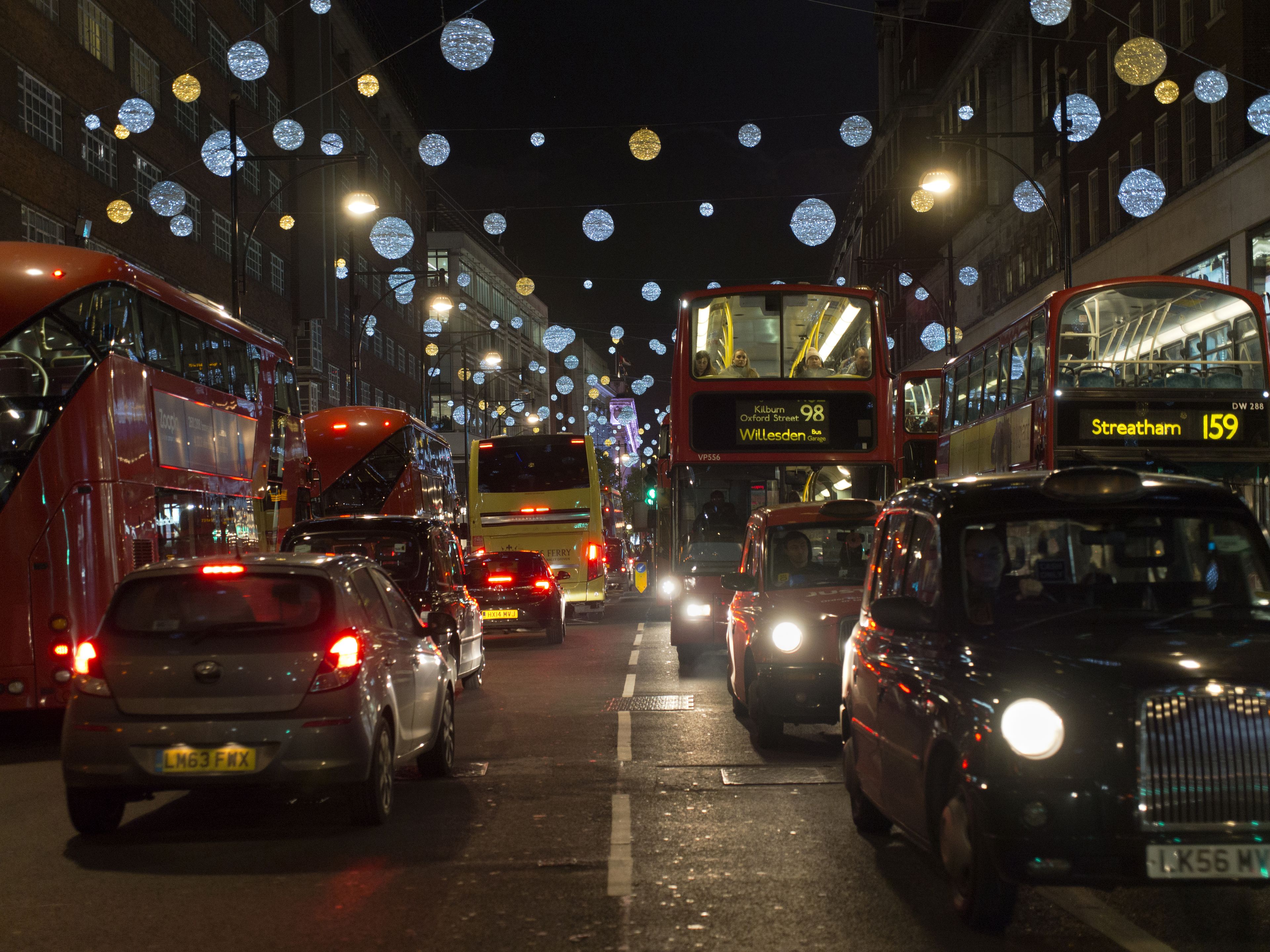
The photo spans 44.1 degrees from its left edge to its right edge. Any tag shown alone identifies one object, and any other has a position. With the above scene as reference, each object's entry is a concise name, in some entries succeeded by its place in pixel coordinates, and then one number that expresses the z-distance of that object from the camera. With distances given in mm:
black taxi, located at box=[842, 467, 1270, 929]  5324
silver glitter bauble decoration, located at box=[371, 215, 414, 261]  27516
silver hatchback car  8133
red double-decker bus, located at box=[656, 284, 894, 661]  19203
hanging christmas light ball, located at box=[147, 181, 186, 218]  24672
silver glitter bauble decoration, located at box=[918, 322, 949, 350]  44625
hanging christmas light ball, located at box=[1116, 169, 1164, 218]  30750
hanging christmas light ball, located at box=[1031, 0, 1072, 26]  18250
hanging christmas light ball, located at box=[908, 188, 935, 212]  32438
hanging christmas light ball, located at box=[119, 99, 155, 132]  22219
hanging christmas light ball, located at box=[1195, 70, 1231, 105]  25500
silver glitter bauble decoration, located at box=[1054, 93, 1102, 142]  22812
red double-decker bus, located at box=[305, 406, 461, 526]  29031
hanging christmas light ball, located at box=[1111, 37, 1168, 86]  20281
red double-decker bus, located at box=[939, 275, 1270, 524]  17750
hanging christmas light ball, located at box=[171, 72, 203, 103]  22562
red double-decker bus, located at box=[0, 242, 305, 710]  12742
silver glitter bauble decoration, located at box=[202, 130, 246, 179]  34750
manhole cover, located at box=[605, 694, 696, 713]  14578
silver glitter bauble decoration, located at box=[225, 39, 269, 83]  19547
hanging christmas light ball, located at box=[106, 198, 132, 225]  28500
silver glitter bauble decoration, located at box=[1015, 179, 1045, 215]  30672
